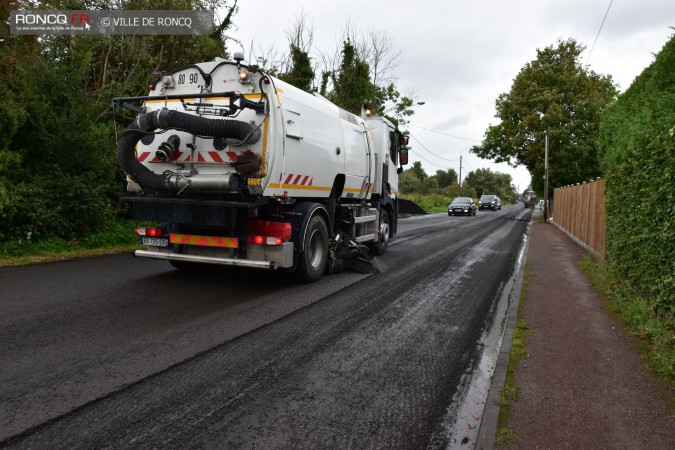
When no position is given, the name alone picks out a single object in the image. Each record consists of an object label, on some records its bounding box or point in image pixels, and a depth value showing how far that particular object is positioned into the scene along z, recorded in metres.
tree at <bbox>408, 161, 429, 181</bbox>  103.76
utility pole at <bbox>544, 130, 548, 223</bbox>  31.08
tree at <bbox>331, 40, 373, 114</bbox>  26.48
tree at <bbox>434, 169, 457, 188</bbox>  134.60
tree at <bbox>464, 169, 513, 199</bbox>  125.12
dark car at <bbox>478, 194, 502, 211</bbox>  57.88
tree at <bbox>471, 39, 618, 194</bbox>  31.25
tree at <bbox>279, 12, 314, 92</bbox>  22.12
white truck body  6.56
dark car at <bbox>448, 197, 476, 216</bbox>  39.97
